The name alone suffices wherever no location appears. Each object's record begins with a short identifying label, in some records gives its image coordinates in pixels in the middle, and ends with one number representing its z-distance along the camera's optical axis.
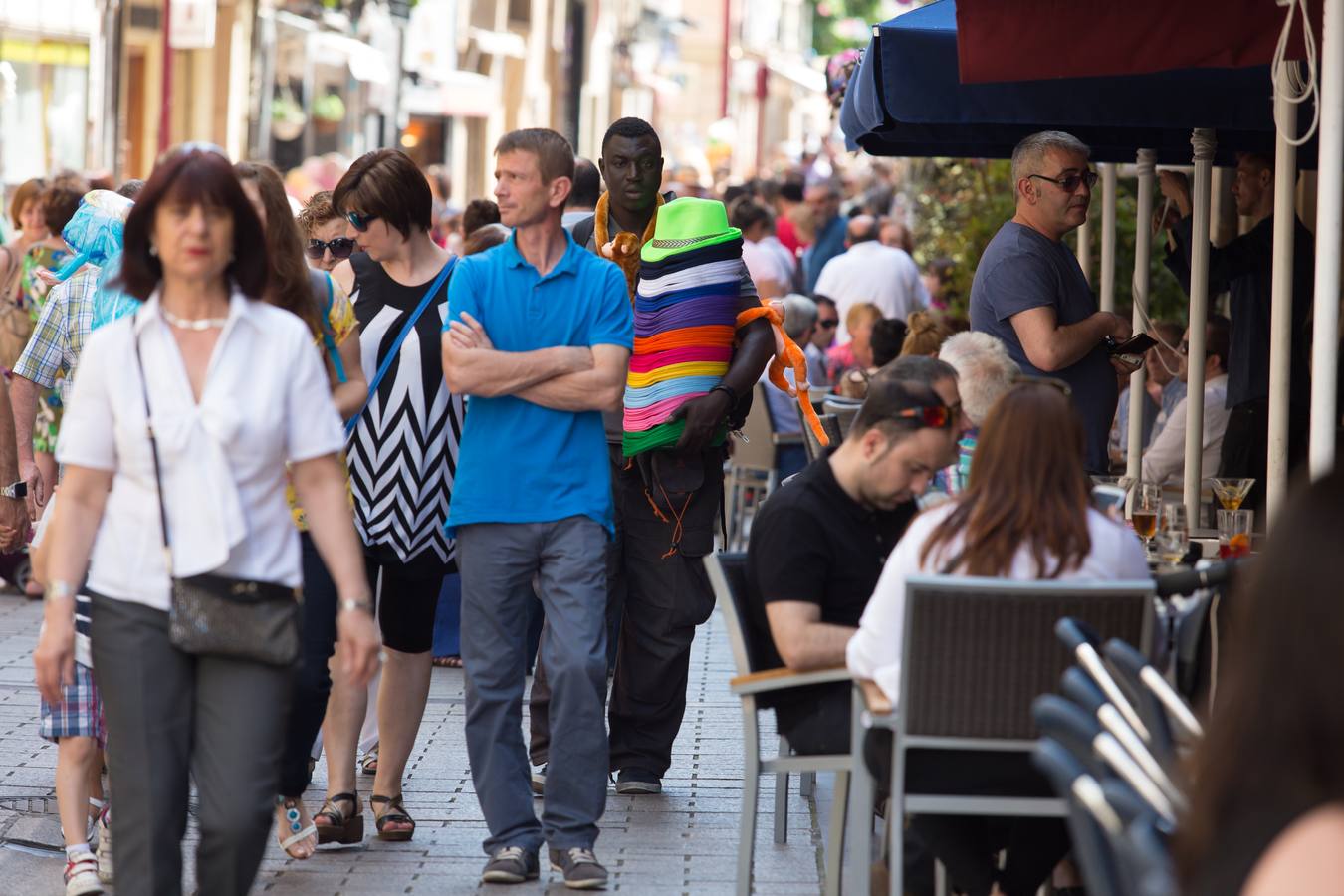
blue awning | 14.90
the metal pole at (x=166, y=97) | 42.47
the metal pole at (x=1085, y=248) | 19.86
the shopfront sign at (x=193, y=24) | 43.94
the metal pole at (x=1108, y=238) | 17.25
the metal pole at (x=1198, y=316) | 14.12
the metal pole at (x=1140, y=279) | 16.30
